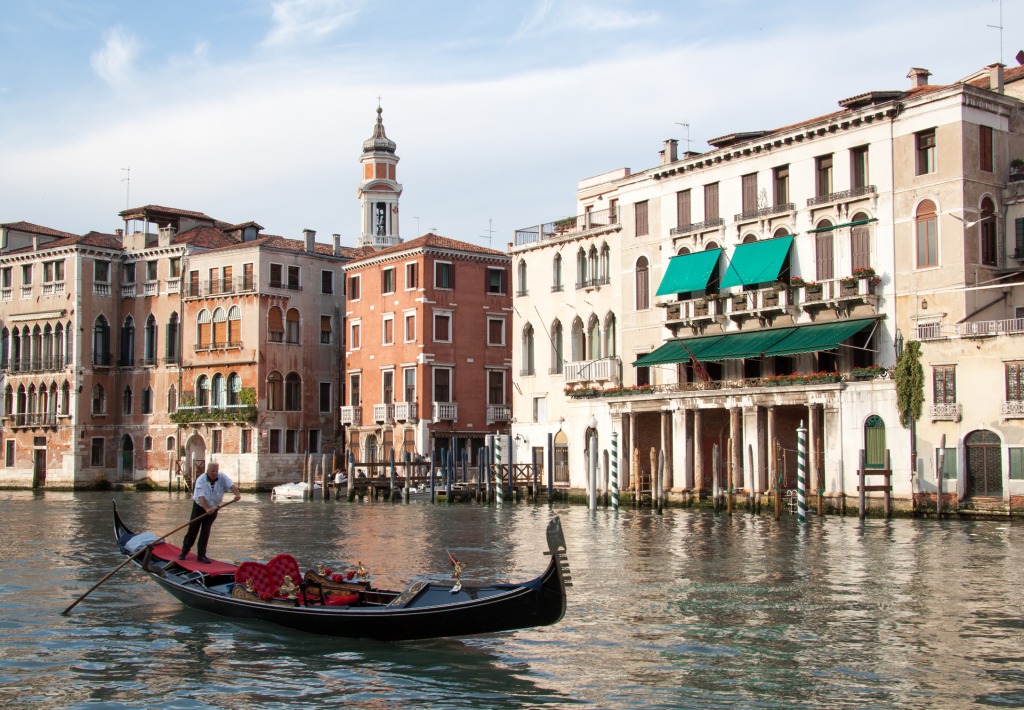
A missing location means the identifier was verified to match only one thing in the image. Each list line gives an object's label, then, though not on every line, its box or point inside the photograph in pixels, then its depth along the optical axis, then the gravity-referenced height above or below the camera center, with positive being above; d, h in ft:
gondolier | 52.85 -2.94
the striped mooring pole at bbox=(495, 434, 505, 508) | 127.78 -5.55
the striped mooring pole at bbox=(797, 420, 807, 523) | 93.45 -3.80
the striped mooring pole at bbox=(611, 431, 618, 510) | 110.01 -4.52
